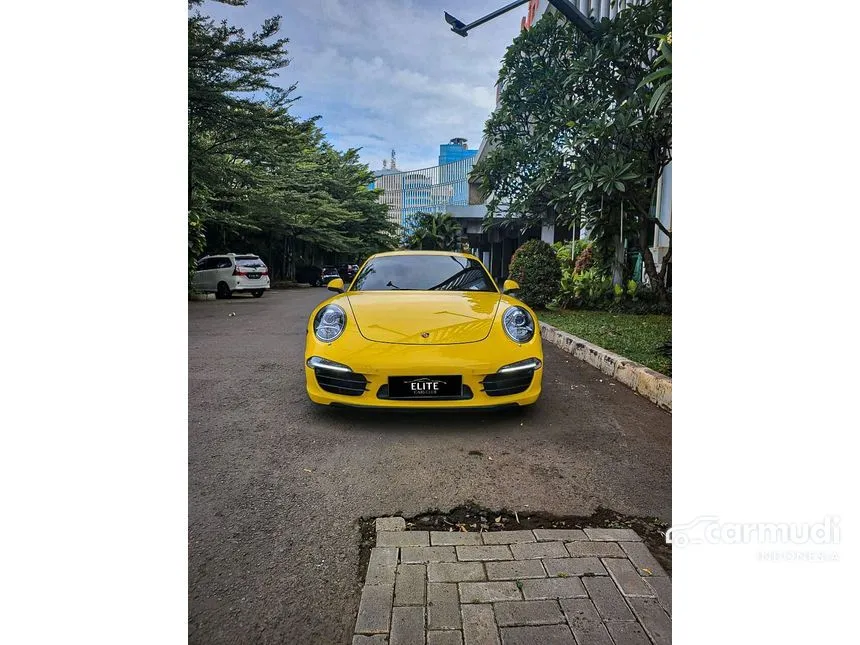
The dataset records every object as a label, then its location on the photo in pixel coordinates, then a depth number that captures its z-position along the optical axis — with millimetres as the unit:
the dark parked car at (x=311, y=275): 26891
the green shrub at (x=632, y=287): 8680
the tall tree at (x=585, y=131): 6727
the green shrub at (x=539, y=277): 9195
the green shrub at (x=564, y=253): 12000
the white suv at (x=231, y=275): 15750
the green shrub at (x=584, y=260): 11207
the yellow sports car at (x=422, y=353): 2879
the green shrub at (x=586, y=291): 9166
